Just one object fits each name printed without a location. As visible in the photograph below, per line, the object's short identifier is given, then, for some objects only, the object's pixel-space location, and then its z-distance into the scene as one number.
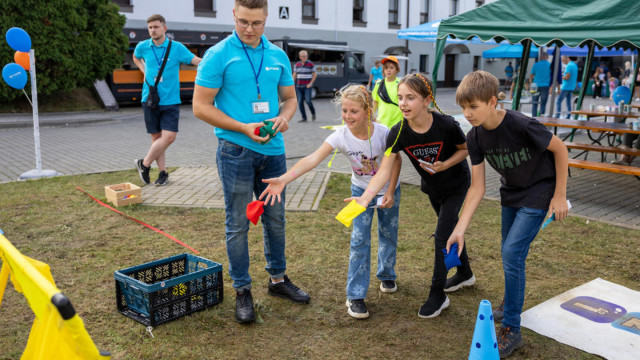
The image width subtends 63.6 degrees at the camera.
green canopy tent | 6.95
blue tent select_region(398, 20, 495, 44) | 13.13
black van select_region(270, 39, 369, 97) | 24.23
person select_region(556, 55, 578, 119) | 14.74
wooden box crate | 5.98
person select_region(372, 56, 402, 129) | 6.98
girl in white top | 3.36
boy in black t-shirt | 2.83
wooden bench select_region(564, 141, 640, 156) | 6.84
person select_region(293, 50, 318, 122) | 14.88
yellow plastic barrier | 1.64
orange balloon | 7.59
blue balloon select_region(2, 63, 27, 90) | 7.17
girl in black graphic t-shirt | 3.19
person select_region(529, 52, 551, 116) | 14.45
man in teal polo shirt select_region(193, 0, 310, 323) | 3.10
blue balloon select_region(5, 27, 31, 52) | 7.05
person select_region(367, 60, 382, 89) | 17.33
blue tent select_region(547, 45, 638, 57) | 16.92
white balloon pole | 7.58
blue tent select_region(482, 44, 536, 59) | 23.30
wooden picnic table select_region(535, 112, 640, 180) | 6.38
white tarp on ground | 3.09
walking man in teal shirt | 6.62
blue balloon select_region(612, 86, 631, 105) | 11.36
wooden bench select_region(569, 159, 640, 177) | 6.28
